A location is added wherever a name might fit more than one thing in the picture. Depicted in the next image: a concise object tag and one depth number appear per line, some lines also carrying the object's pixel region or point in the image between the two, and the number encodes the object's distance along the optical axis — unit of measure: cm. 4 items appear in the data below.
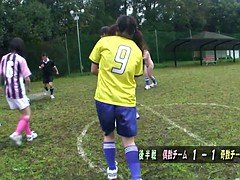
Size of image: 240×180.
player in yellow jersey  262
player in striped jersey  394
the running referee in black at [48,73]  834
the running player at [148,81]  824
